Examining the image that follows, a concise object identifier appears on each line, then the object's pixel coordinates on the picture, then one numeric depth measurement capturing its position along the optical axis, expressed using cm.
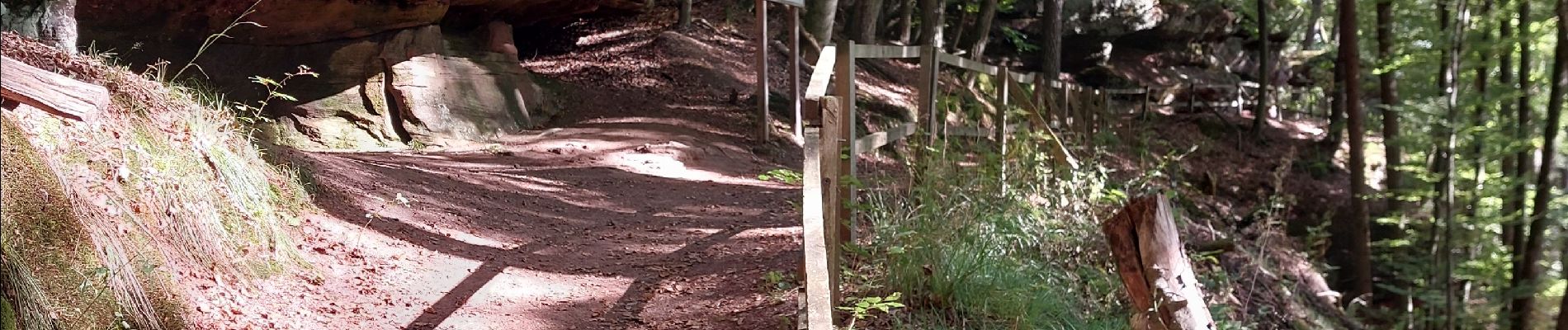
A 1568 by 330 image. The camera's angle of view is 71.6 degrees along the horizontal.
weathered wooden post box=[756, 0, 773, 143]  1208
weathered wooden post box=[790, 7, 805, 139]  1195
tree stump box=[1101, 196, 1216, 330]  405
